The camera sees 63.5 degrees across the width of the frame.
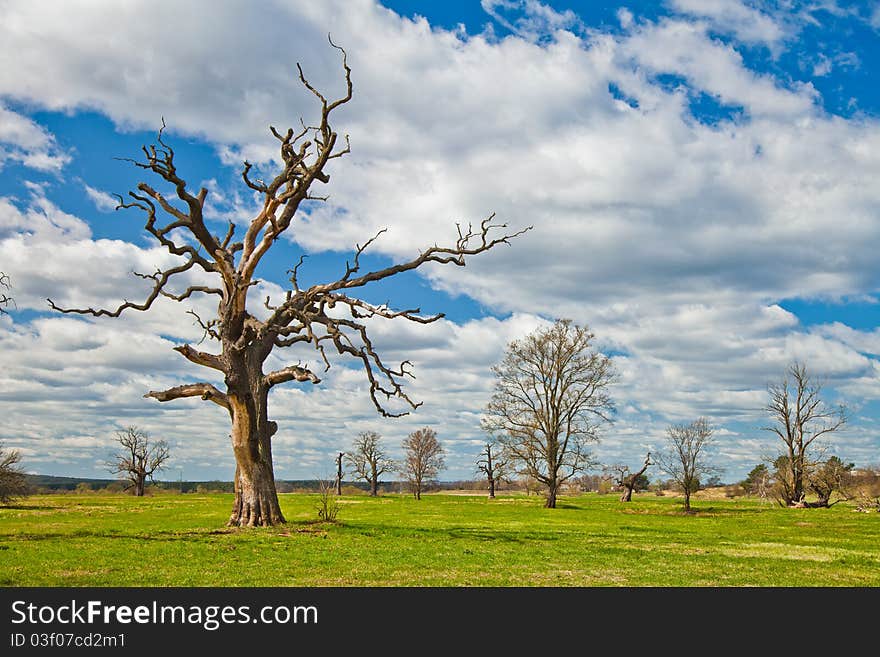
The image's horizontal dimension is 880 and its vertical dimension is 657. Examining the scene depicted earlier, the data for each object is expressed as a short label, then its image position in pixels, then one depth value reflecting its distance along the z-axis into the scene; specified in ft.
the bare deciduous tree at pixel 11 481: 144.77
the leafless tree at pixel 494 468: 187.77
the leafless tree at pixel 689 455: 176.55
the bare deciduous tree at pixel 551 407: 187.21
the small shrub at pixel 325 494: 95.81
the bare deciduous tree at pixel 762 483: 221.05
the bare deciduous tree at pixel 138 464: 296.10
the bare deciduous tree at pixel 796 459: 209.36
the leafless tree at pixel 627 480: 226.99
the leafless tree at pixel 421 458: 299.79
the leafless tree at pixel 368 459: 322.90
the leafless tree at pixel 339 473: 318.39
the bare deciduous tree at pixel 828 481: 200.23
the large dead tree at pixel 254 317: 88.18
